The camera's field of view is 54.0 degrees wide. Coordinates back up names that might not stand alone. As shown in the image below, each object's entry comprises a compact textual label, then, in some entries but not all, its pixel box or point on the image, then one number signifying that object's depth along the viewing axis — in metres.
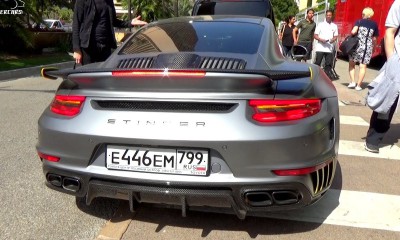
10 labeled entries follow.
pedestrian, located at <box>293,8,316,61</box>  11.10
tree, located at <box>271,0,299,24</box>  68.56
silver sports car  2.29
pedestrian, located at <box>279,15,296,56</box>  11.60
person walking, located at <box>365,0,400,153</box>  4.11
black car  9.28
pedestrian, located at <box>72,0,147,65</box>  4.77
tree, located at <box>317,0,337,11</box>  31.18
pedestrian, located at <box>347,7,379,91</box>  8.77
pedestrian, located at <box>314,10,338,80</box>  10.05
